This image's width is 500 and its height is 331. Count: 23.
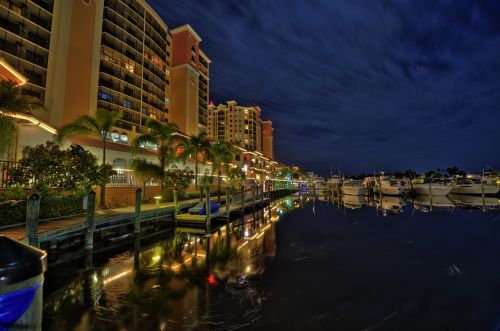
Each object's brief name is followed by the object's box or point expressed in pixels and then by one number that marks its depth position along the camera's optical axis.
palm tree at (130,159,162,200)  23.03
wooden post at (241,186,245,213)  27.02
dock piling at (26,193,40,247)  9.38
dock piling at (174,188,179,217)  21.23
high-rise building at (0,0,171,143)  35.81
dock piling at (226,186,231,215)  23.48
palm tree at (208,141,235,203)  36.48
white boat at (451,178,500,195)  52.53
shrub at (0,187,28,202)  12.88
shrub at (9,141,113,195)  13.35
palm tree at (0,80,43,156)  12.70
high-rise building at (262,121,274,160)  140.62
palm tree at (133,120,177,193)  25.67
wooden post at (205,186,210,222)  20.10
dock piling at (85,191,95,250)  12.53
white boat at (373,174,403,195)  59.69
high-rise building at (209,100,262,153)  122.62
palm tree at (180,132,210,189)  29.54
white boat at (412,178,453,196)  52.94
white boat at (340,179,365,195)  64.19
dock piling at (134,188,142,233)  17.11
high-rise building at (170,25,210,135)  62.97
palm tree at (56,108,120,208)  18.48
